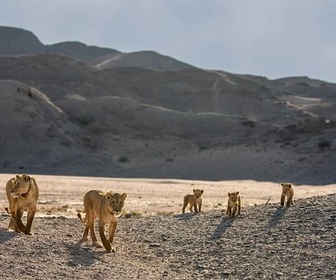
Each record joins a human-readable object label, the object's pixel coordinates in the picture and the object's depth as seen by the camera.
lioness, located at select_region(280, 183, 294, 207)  18.91
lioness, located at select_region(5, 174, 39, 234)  13.20
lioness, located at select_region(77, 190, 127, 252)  12.67
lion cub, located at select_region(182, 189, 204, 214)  21.67
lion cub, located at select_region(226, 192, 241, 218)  18.00
